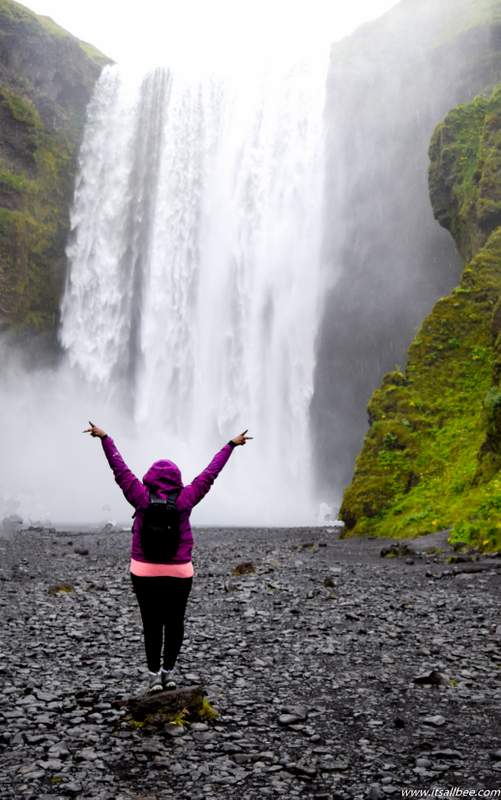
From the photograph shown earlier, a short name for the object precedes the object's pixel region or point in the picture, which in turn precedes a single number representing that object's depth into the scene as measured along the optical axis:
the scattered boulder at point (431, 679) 6.62
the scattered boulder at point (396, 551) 16.34
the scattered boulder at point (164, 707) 5.36
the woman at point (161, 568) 5.25
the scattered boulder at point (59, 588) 12.02
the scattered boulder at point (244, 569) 14.45
